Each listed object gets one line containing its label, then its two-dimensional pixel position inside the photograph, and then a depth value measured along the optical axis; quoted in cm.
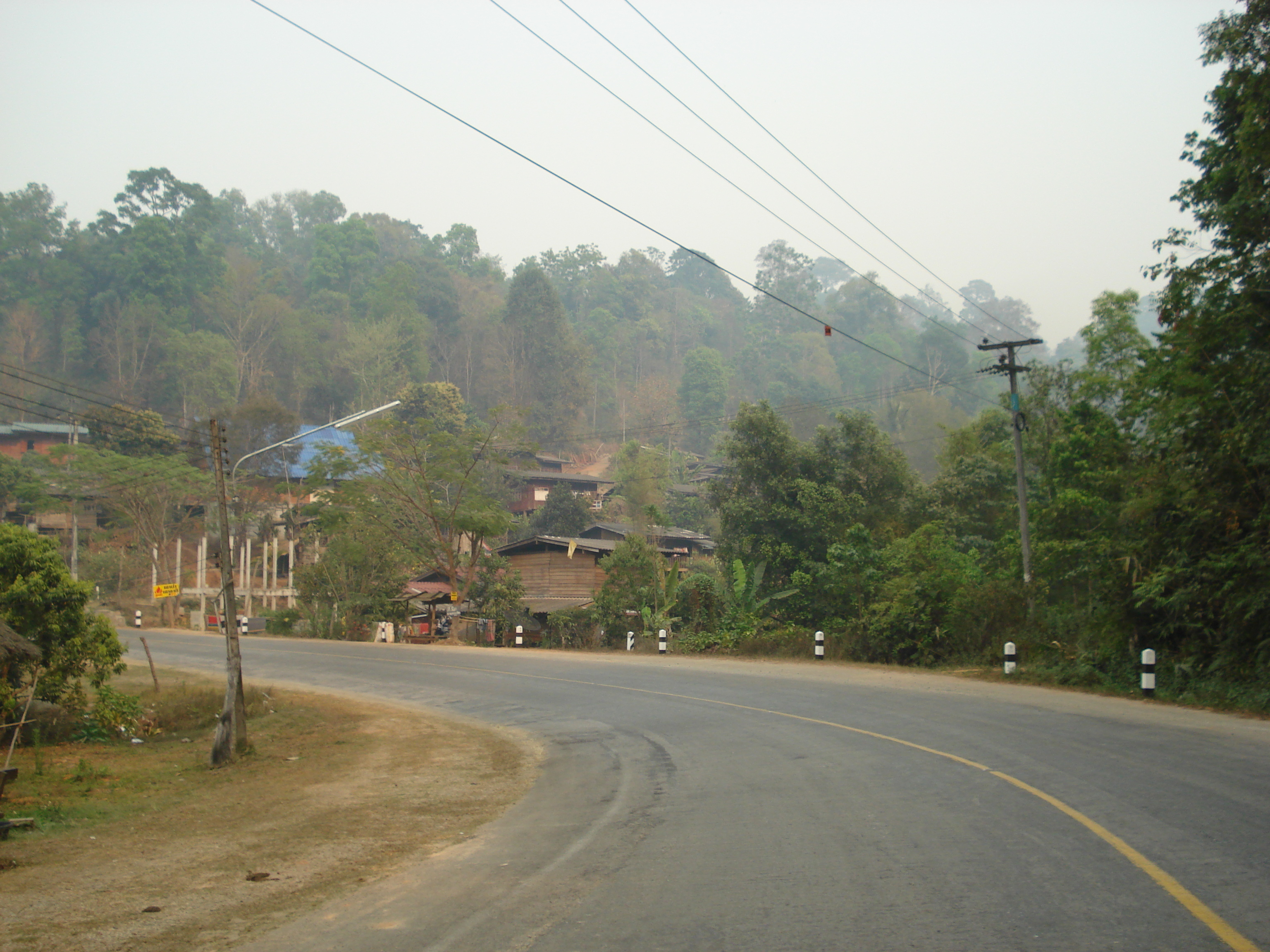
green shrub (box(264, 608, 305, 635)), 4894
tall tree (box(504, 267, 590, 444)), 9894
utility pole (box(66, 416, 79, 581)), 4511
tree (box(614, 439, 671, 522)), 7381
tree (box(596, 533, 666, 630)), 3606
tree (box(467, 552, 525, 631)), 4181
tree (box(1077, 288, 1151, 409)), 3150
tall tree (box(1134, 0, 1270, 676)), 1647
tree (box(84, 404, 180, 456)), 6369
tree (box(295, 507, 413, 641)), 4422
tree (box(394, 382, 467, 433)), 7725
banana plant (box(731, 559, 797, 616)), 3275
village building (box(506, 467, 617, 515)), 8056
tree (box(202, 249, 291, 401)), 9450
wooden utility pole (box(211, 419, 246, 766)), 1492
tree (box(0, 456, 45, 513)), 5581
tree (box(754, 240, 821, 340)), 13738
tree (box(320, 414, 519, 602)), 4456
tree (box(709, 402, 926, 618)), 3572
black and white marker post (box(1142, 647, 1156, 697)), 1722
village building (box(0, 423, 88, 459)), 7069
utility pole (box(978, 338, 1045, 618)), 2494
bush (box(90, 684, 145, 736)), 1733
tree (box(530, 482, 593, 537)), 6881
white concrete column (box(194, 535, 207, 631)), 4866
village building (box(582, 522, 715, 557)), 5822
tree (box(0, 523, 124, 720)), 1634
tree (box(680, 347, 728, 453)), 10538
